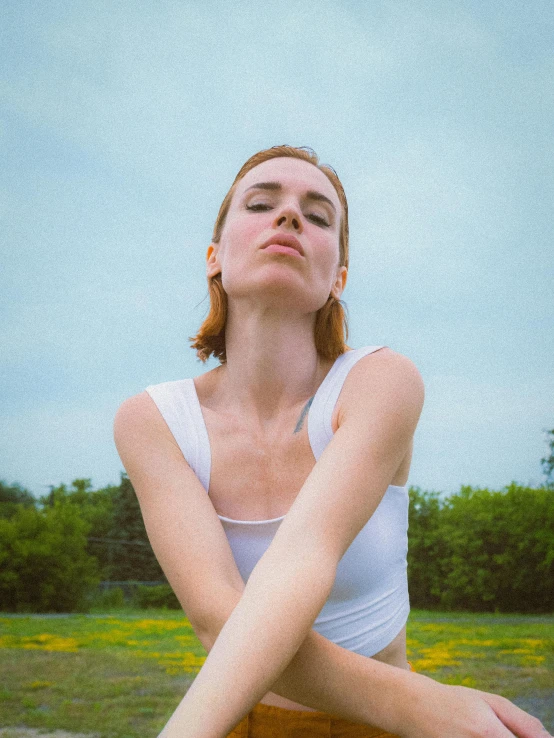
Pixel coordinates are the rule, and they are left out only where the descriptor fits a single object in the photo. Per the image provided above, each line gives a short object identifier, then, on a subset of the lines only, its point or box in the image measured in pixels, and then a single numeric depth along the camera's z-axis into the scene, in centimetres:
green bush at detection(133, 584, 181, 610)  1139
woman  109
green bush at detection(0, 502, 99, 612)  1191
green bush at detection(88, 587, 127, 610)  1177
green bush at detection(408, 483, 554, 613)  1109
